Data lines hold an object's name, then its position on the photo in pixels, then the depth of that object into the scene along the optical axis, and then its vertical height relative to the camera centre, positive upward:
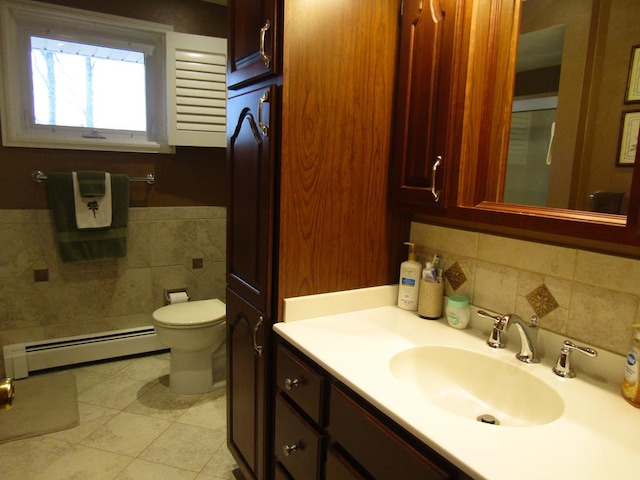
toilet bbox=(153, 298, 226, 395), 2.37 -0.92
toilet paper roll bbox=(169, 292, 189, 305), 2.83 -0.81
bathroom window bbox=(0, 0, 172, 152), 2.46 +0.55
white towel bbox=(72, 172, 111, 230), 2.56 -0.23
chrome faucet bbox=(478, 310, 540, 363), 1.15 -0.40
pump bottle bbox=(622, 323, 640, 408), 0.94 -0.39
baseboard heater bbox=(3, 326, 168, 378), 2.56 -1.12
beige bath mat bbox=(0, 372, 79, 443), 2.09 -1.24
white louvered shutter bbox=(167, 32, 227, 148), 2.69 +0.54
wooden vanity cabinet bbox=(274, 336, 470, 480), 0.86 -0.59
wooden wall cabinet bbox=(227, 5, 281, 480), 1.31 -0.16
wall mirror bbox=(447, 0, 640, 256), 0.95 +0.16
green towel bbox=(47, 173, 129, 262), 2.54 -0.34
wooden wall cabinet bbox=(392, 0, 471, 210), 1.20 +0.24
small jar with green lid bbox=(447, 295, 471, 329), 1.36 -0.39
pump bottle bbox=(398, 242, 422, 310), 1.50 -0.34
